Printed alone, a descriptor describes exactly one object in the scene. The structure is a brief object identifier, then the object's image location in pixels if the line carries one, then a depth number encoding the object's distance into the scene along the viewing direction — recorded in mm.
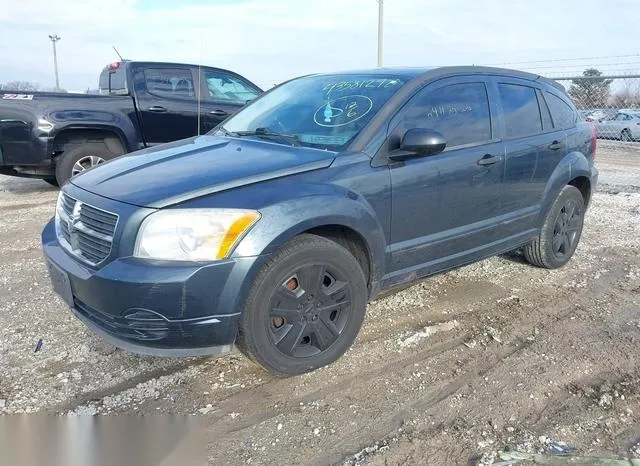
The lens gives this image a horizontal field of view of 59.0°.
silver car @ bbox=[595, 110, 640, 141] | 17266
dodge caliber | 2723
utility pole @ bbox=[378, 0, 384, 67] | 19562
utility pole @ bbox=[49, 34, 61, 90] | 39525
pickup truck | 7402
